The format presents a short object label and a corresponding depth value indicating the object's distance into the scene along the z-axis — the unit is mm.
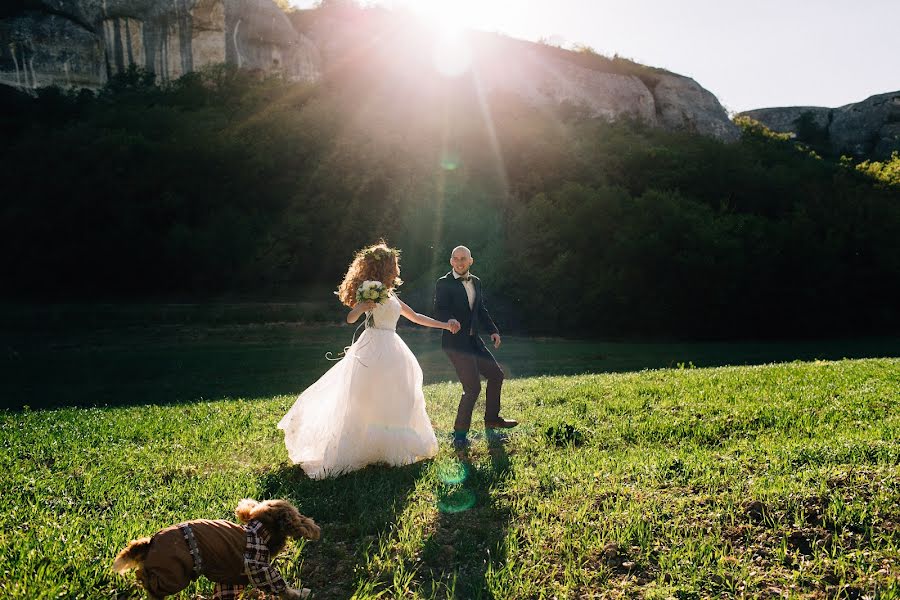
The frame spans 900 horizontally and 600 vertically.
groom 7309
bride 6148
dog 3156
